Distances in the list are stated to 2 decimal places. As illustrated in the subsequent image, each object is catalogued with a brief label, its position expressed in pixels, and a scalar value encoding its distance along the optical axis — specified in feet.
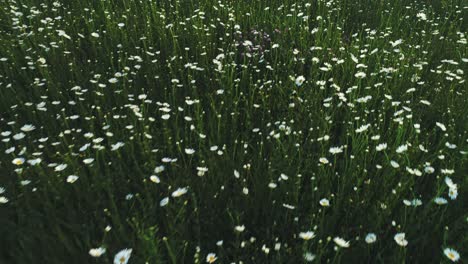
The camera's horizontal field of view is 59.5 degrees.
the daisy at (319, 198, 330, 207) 7.30
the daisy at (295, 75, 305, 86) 11.56
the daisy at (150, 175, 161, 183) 7.79
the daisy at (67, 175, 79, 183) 7.93
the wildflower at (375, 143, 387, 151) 8.43
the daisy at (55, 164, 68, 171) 8.09
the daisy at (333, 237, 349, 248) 6.40
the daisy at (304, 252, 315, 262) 6.30
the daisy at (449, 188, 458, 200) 7.34
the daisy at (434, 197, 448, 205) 7.24
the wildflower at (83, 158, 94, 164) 8.17
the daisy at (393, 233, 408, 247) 6.28
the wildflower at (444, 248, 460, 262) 6.07
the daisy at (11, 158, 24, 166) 8.30
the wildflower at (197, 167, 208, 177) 7.91
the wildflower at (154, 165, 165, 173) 7.98
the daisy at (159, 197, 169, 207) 7.12
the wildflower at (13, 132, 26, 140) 9.34
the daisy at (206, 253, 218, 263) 6.55
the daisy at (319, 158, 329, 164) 8.25
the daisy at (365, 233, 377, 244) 6.71
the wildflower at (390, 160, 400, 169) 7.93
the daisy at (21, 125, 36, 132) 9.51
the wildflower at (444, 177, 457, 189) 7.34
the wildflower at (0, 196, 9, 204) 7.54
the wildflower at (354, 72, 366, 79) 11.02
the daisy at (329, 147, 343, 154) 8.42
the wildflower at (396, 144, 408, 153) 8.09
